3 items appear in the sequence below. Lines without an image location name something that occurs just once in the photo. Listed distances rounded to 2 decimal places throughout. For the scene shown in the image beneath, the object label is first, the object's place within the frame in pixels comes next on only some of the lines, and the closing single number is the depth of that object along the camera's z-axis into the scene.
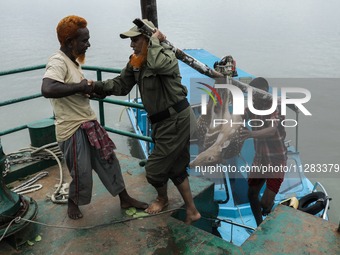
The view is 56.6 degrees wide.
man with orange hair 2.46
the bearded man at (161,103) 2.51
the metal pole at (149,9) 3.74
